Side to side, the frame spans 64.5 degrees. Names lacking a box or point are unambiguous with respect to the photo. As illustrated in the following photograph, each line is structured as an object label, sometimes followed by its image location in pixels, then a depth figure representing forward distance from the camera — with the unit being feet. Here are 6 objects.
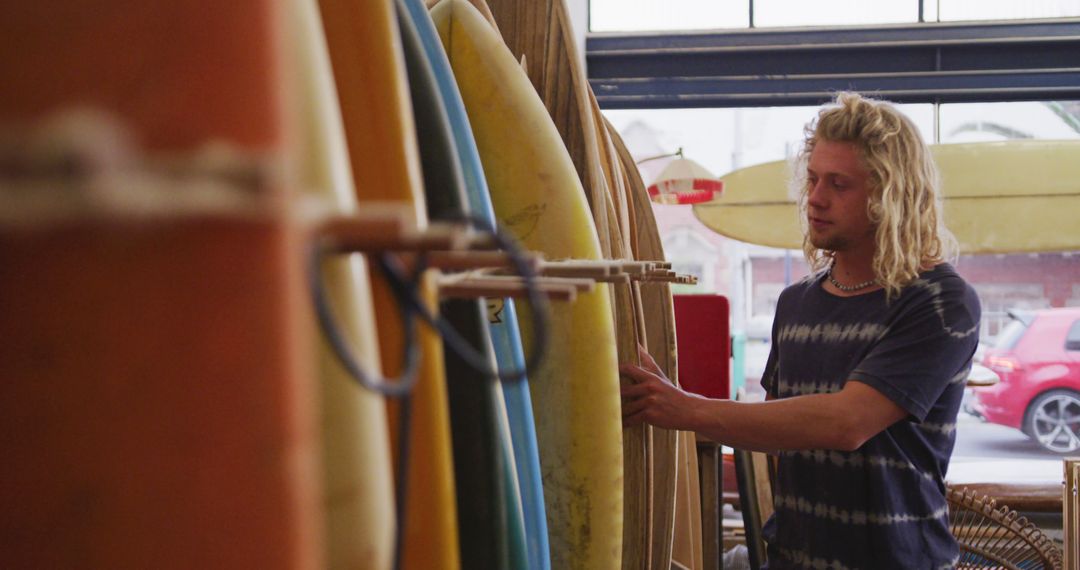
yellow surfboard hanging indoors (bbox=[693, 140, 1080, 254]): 14.61
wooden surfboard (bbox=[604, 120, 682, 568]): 4.65
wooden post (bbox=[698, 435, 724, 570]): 7.28
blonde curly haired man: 5.05
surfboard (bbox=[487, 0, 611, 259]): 3.69
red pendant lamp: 14.79
